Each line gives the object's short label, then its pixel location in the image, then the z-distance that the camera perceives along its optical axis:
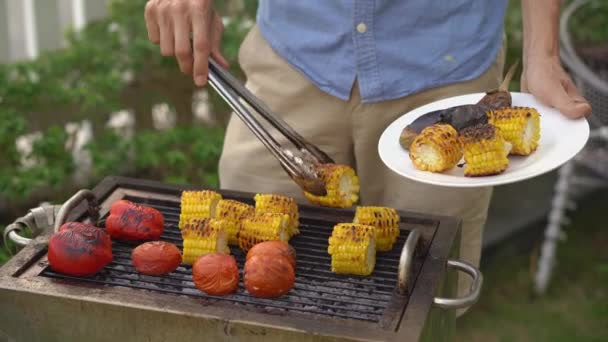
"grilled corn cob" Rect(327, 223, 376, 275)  1.72
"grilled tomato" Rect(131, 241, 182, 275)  1.73
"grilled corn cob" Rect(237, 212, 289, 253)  1.77
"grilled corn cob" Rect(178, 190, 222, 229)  1.81
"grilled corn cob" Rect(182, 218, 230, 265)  1.75
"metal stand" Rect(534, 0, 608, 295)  2.69
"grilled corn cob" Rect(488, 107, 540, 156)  1.73
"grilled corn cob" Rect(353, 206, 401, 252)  1.79
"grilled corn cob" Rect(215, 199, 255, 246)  1.79
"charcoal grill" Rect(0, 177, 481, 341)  1.61
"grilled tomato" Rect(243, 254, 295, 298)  1.67
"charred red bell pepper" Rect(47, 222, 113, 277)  1.70
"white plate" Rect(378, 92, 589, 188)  1.68
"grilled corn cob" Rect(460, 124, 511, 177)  1.70
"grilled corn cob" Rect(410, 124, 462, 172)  1.71
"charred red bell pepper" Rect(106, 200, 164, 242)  1.80
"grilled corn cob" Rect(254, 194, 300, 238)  1.81
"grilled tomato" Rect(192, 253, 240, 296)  1.68
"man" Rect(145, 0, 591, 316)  1.90
